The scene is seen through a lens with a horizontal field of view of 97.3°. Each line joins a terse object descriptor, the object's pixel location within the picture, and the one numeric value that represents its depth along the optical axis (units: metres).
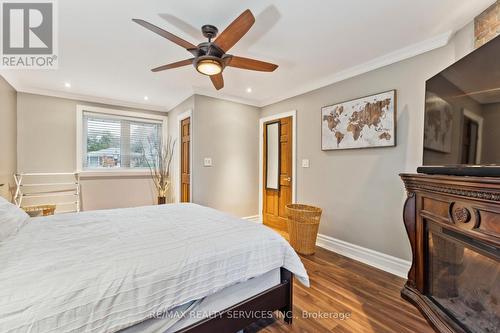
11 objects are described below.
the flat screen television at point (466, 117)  1.21
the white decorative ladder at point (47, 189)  3.26
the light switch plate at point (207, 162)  3.55
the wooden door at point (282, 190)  3.74
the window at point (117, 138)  3.92
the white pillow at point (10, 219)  1.44
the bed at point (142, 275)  0.90
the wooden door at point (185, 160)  3.67
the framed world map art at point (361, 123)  2.40
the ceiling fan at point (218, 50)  1.53
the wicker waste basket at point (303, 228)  2.83
